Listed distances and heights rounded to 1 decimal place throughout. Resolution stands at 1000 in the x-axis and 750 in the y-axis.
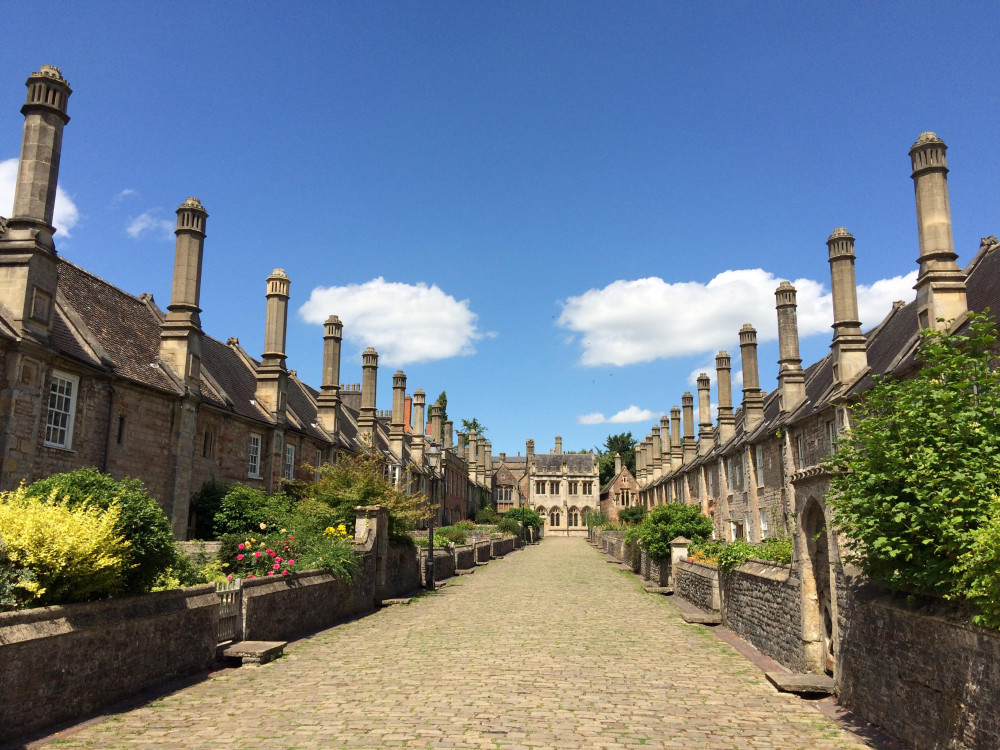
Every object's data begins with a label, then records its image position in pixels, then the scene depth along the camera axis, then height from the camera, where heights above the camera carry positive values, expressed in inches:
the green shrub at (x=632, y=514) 2510.6 -50.3
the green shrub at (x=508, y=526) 2421.3 -96.1
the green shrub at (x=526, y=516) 2947.8 -71.1
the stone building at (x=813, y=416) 435.8 +146.5
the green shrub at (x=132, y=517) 384.8 -12.4
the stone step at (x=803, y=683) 391.5 -102.4
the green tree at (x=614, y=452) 4566.9 +316.0
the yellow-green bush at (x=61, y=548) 323.9 -25.3
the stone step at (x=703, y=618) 681.0 -115.0
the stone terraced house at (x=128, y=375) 622.2 +139.1
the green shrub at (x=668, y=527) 1065.5 -40.8
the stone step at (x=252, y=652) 463.8 -102.9
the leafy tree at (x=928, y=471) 279.4 +13.9
